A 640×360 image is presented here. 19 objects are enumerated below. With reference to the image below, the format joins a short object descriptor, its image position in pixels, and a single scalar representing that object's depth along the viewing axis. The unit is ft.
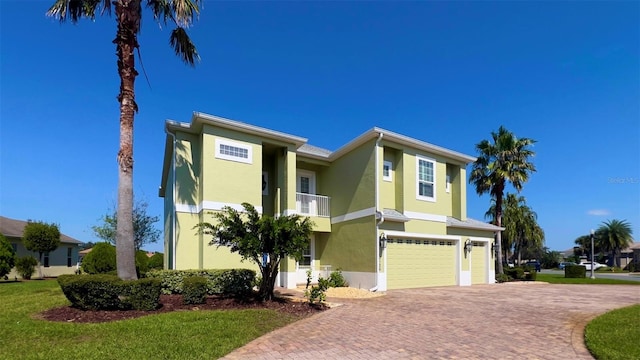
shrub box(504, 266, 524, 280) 82.53
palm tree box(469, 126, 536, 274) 80.33
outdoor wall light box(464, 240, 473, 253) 64.90
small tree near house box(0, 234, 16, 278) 63.88
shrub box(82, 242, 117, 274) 53.31
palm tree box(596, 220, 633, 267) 181.06
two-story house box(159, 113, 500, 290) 49.08
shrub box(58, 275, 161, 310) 29.96
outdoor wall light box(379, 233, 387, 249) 51.97
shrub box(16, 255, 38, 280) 75.05
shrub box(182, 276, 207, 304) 33.99
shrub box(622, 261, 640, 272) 163.19
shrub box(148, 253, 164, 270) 73.04
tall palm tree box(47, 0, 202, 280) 34.35
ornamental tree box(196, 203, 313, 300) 34.22
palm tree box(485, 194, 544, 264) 117.19
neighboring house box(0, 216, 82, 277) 88.84
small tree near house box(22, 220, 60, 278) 79.77
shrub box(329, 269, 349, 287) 52.90
